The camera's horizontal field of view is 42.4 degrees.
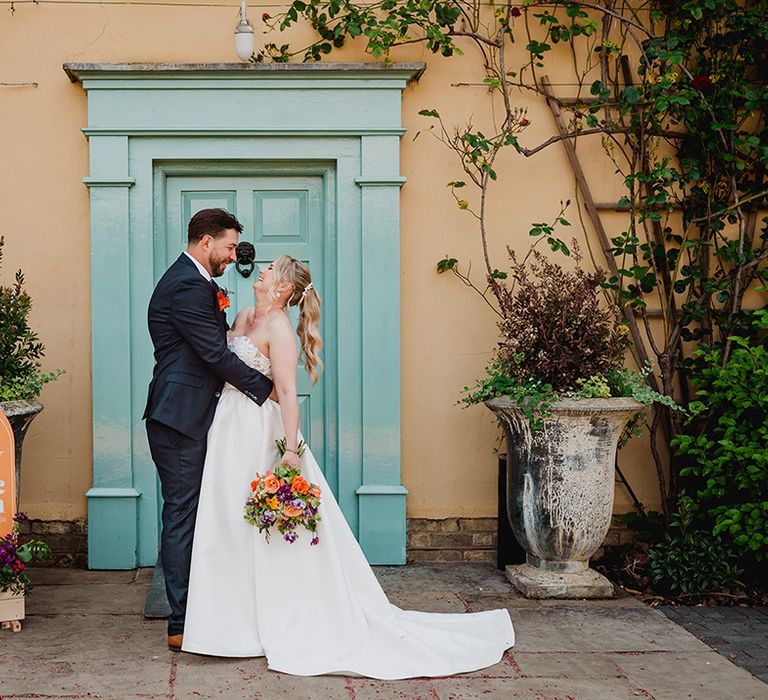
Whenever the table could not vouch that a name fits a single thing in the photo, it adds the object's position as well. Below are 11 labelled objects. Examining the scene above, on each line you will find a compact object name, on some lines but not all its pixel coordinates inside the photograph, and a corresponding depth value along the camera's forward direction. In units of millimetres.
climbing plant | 5672
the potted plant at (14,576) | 4465
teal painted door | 5930
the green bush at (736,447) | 5105
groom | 4152
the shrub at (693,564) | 5355
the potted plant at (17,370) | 4914
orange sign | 4578
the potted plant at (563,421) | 5109
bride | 4125
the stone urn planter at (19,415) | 4809
